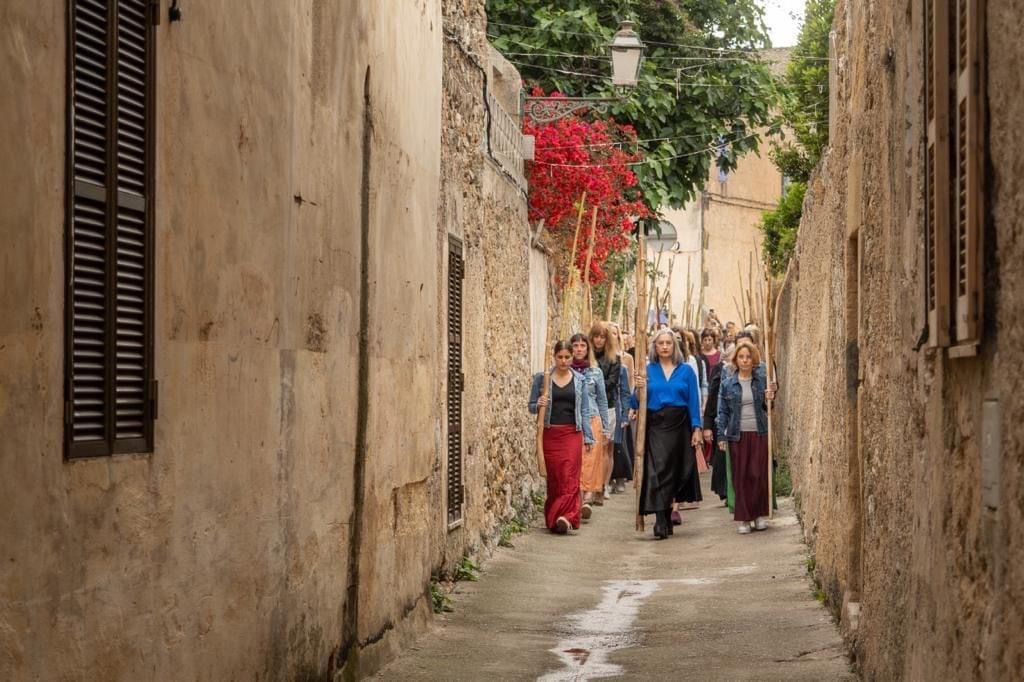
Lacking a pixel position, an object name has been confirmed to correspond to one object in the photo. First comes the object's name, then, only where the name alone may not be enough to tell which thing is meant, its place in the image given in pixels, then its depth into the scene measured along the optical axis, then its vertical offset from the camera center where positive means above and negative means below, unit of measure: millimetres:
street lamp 20844 +4306
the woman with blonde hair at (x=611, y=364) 19703 +761
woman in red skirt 16344 -29
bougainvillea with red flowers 22453 +3199
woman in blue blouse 16219 +57
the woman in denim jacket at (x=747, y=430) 15875 +30
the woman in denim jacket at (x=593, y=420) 17172 +140
